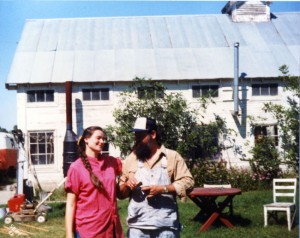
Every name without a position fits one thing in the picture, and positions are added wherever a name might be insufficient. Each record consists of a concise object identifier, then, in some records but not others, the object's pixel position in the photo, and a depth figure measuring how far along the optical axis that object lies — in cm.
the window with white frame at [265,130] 1318
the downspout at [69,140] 1146
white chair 643
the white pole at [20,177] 909
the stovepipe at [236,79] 1285
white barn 1292
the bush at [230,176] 1141
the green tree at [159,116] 1210
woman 288
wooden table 656
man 292
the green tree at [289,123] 1192
